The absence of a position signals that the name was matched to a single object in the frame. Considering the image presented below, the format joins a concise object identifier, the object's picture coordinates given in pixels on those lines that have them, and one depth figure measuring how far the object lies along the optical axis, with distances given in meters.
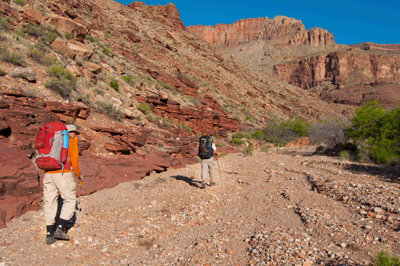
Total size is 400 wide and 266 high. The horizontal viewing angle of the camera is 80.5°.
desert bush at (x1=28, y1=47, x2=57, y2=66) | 11.01
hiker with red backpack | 3.78
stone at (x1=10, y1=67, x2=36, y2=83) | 8.94
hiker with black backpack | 7.70
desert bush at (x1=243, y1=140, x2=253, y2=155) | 15.68
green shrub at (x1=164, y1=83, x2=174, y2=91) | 23.55
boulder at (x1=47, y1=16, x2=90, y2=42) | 16.59
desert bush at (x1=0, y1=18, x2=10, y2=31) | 11.64
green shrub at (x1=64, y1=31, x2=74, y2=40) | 16.39
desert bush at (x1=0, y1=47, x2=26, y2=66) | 9.30
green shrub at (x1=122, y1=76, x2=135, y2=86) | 18.19
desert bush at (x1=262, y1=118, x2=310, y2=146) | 24.06
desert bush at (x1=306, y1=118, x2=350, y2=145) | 15.73
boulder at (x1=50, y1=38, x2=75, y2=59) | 13.46
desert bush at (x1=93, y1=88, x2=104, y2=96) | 12.55
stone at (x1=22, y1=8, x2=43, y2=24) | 14.16
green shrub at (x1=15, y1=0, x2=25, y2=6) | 15.81
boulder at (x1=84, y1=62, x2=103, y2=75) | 14.68
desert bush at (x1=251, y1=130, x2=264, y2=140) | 24.16
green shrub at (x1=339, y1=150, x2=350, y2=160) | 11.67
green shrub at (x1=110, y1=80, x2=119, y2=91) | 15.21
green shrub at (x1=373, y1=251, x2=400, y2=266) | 2.88
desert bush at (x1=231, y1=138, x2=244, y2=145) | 21.25
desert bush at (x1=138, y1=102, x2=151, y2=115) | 15.59
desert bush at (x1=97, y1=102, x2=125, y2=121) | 11.41
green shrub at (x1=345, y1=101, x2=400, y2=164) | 10.68
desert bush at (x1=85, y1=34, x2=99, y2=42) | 21.63
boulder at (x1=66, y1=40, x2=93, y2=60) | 14.85
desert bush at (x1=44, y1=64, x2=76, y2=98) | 9.82
